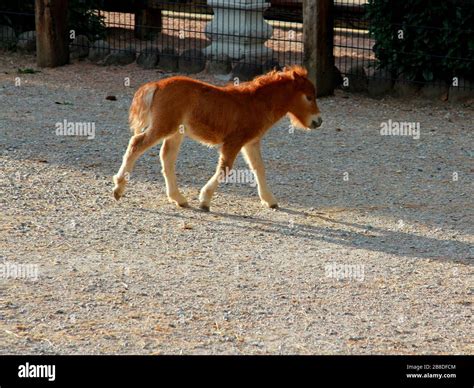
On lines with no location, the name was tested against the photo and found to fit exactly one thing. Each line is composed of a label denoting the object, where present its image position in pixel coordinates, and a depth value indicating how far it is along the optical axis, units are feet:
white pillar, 48.34
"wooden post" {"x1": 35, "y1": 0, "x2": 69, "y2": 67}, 46.88
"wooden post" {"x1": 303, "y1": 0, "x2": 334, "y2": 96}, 42.98
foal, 28.91
